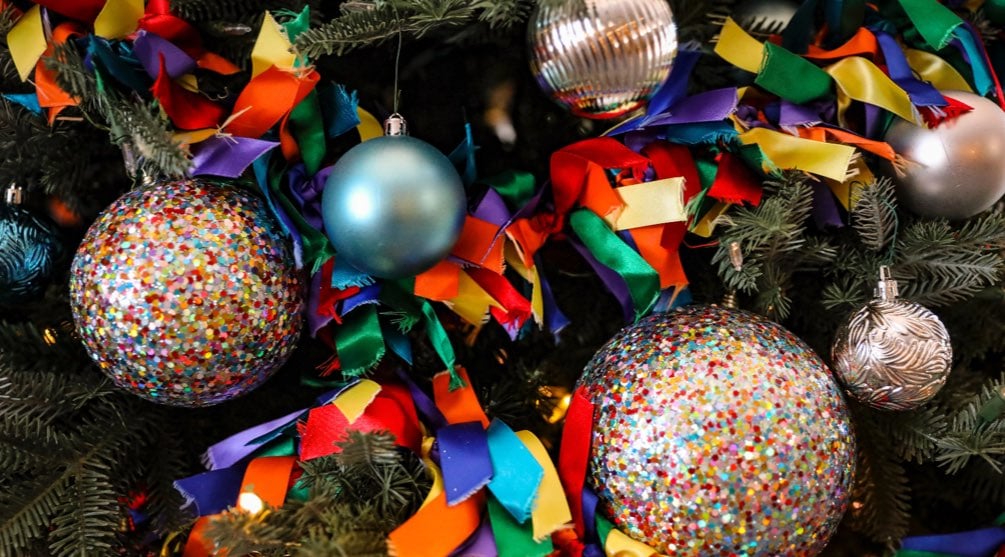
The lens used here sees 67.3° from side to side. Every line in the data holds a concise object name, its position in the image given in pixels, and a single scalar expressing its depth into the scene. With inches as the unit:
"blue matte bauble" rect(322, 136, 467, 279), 21.6
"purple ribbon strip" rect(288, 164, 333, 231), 25.0
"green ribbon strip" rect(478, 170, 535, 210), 26.3
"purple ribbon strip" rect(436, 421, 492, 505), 22.7
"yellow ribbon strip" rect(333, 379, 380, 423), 23.3
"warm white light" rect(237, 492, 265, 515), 22.8
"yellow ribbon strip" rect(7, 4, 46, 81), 23.1
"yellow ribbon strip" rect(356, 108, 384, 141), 25.8
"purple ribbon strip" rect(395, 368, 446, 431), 26.5
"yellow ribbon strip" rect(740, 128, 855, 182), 25.1
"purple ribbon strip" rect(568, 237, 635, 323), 27.3
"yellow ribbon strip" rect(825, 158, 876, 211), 26.8
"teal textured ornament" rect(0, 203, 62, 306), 24.7
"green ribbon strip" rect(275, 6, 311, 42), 22.9
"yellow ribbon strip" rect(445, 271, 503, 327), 25.5
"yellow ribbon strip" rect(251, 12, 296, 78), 23.3
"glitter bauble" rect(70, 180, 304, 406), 22.0
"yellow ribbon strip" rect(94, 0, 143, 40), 23.1
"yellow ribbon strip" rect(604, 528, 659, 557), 23.1
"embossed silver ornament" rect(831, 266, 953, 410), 24.7
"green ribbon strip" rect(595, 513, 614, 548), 23.8
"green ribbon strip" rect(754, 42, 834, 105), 25.6
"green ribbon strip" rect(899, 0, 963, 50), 26.5
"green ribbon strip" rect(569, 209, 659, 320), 25.6
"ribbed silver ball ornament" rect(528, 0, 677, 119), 22.5
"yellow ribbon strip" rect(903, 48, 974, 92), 28.5
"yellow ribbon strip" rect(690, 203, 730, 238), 26.8
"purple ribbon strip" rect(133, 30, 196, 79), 22.5
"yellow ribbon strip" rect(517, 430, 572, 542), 22.6
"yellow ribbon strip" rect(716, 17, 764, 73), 26.6
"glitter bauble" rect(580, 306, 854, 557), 22.1
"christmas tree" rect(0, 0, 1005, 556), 22.3
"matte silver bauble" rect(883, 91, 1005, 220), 26.1
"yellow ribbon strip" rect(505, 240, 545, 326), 26.0
